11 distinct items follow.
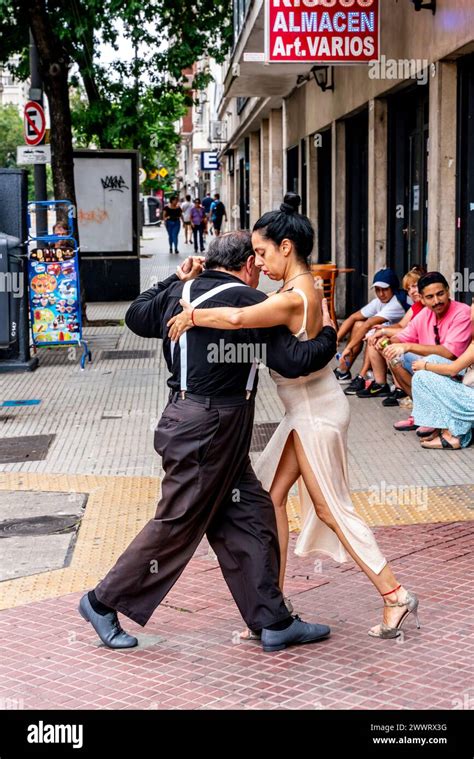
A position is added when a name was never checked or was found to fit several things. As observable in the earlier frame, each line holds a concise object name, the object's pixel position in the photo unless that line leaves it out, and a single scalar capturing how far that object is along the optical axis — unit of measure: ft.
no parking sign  59.11
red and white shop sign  39.01
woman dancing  15.90
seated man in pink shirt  28.43
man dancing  15.62
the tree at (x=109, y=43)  55.77
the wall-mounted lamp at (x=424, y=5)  34.47
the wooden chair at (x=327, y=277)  45.91
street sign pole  58.57
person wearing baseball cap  36.65
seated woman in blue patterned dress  27.89
